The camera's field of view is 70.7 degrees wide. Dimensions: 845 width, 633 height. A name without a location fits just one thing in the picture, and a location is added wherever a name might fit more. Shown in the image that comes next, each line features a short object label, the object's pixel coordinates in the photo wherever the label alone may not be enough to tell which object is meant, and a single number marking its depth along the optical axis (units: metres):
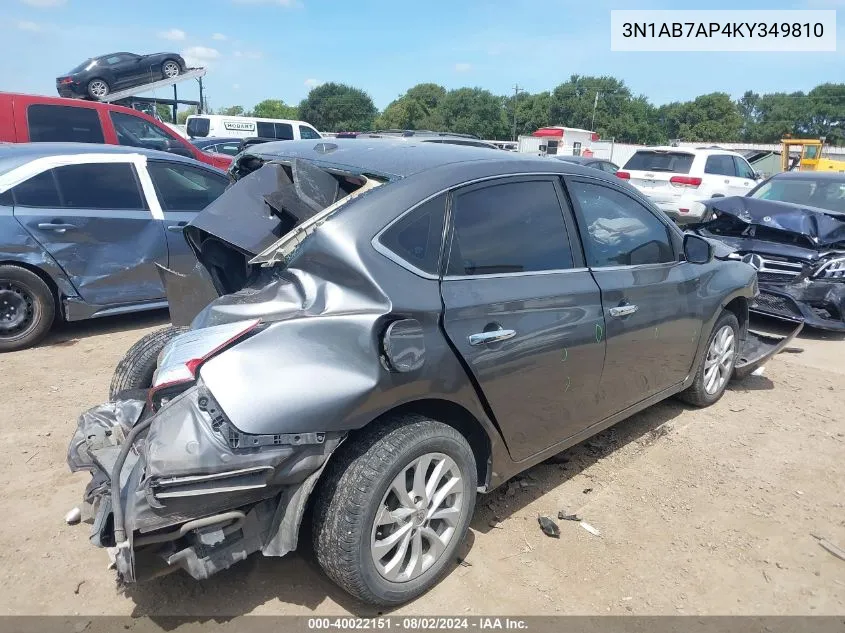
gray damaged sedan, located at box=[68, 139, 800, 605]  2.04
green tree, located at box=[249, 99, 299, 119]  89.83
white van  20.12
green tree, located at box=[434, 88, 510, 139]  78.06
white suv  12.16
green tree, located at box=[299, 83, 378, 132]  77.12
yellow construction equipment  20.07
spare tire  3.30
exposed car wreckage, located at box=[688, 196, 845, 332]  6.08
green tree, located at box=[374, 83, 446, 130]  81.94
